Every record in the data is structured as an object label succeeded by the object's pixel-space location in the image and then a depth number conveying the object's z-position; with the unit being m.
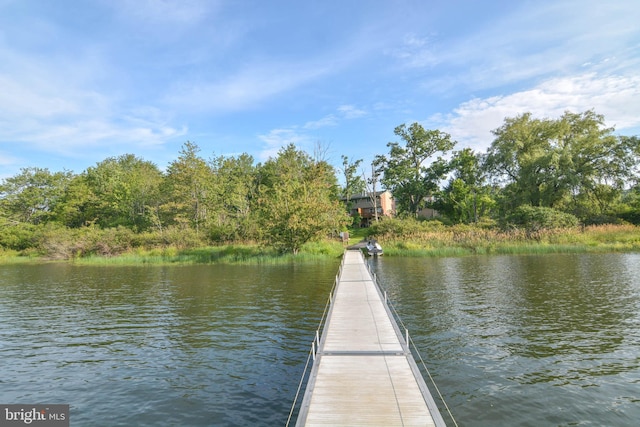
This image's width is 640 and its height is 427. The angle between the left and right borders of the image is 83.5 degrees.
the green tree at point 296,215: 30.31
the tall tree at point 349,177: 59.97
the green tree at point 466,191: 49.69
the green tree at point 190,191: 40.88
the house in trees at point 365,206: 62.91
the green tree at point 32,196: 52.81
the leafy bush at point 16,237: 47.59
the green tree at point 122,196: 50.16
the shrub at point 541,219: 33.62
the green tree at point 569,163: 38.84
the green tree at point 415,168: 51.91
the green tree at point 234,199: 36.84
